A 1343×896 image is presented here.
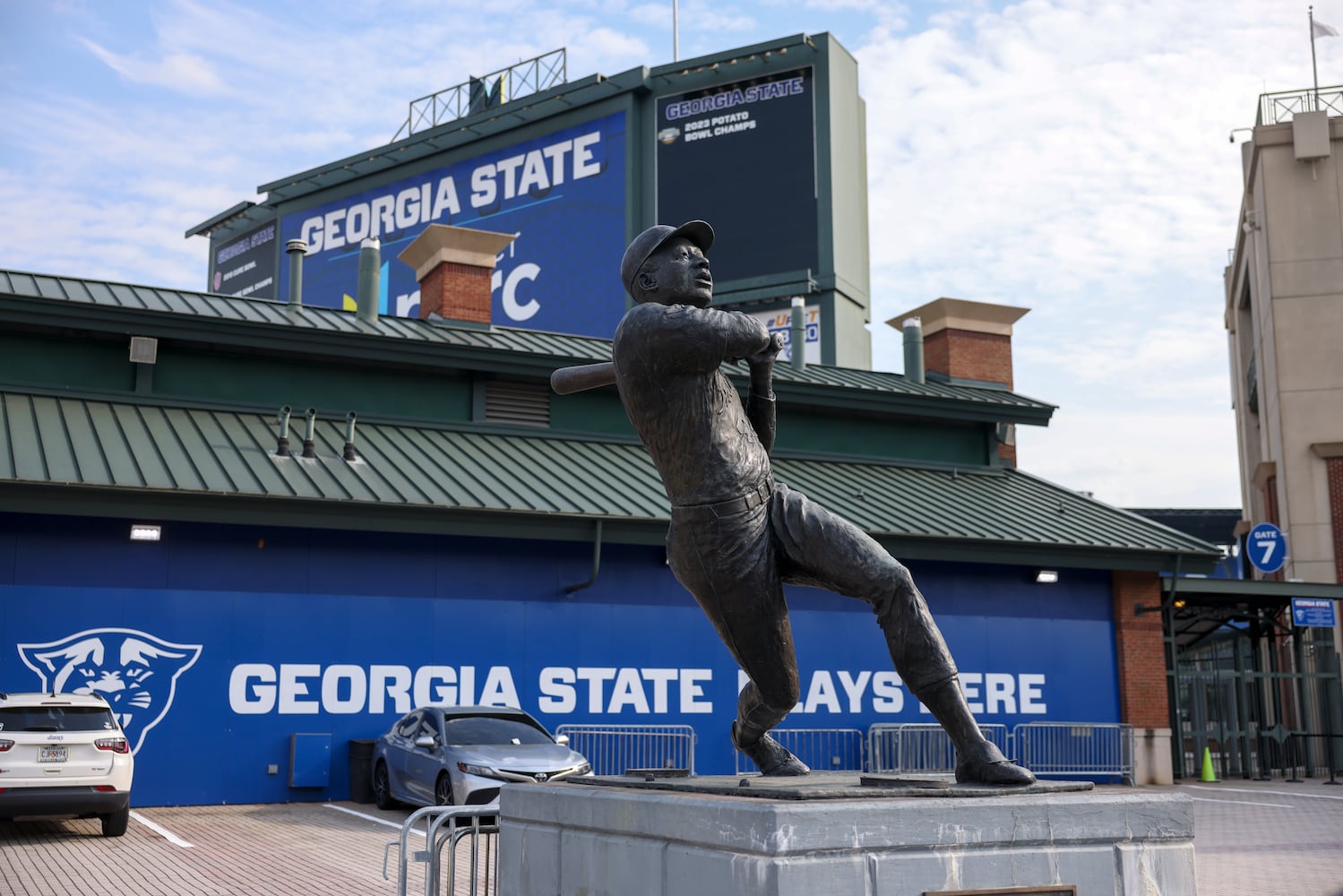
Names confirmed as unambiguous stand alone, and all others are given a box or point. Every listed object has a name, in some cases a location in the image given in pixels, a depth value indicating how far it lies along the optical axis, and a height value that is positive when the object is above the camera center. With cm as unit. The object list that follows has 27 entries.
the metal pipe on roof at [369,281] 2333 +711
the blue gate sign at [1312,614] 2377 +113
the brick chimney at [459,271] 2519 +777
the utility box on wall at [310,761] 1783 -110
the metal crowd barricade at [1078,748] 2212 -117
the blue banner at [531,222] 3741 +1371
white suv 1309 -79
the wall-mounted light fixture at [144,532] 1708 +187
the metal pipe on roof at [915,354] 2855 +690
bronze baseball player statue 573 +74
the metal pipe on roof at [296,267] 2369 +740
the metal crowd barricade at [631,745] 1922 -98
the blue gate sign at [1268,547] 2838 +276
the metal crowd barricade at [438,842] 768 -98
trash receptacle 1770 -125
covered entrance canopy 2484 -12
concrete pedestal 467 -60
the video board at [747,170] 3406 +1323
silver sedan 1495 -91
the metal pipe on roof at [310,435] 1914 +349
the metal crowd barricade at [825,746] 2081 -106
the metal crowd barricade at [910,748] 2102 -111
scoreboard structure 3409 +1384
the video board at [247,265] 4997 +1601
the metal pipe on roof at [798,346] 2728 +678
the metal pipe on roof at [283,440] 1894 +338
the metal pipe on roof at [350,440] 1942 +349
